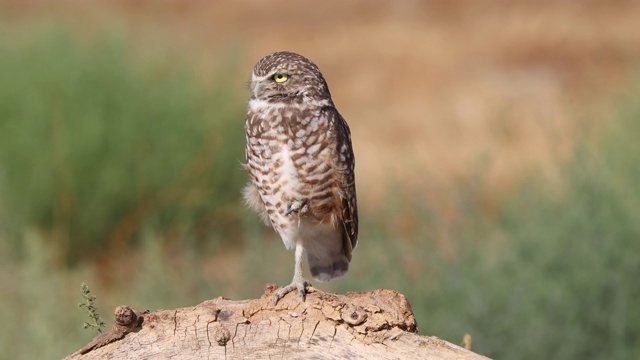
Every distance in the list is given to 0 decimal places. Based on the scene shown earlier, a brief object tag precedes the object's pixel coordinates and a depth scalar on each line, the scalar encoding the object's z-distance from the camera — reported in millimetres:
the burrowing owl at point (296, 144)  9742
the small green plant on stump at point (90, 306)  7721
